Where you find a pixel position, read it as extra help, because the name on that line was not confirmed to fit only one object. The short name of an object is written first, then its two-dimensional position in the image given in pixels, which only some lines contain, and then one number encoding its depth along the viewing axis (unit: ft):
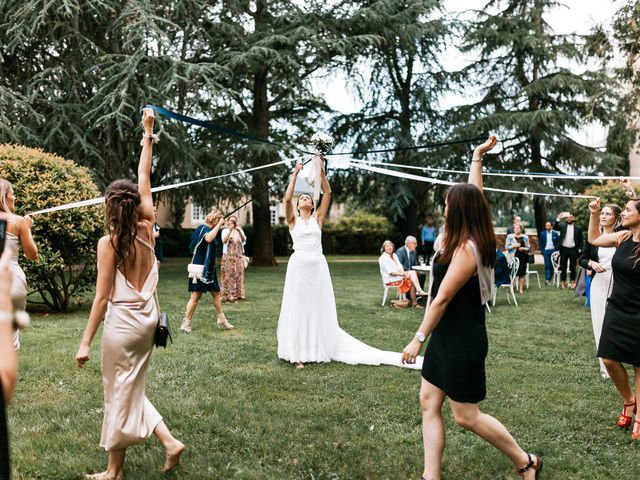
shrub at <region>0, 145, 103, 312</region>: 35.47
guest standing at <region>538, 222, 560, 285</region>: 62.85
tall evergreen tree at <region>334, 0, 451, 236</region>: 83.92
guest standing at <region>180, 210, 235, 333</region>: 32.60
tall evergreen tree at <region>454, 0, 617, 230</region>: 81.20
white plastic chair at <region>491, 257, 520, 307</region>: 49.93
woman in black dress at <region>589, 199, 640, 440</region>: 16.92
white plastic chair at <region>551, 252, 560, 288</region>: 58.49
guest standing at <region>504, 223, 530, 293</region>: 53.83
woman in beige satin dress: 12.96
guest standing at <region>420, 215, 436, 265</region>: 70.23
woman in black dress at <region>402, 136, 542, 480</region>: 12.14
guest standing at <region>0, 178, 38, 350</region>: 17.04
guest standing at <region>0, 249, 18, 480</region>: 5.20
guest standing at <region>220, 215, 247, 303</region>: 46.29
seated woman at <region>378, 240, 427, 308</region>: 43.93
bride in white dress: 25.18
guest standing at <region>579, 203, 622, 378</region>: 21.74
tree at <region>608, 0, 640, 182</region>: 49.32
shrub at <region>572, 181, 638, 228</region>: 59.90
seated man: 46.11
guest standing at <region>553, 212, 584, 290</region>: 56.49
